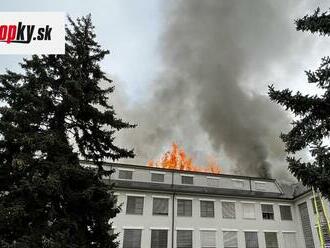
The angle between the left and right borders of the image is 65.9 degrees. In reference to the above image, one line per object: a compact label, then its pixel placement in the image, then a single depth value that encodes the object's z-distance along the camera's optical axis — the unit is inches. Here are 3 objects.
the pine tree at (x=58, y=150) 334.0
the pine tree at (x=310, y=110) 249.3
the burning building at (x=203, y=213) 930.1
